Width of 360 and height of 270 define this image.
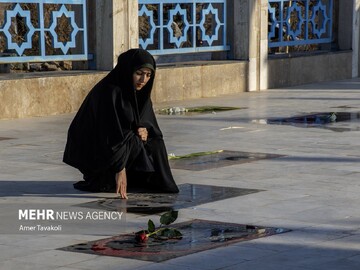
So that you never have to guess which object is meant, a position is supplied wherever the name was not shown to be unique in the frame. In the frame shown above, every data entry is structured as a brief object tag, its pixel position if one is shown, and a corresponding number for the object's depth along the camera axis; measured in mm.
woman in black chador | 7809
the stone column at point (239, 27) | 16828
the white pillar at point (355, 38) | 19734
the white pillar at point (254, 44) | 16922
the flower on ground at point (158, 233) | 6389
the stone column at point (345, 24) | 19594
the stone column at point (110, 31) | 14344
